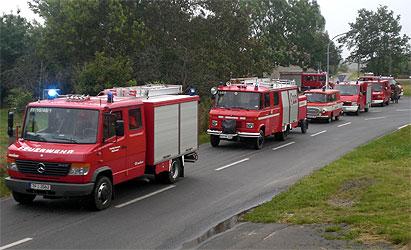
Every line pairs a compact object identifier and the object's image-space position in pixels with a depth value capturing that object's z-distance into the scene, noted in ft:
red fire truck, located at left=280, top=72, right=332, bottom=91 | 256.73
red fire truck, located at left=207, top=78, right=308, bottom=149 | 71.61
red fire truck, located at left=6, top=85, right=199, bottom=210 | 36.47
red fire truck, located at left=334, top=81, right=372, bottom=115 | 129.80
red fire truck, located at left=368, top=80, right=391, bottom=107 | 162.28
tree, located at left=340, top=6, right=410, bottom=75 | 277.23
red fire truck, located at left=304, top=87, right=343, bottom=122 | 111.34
